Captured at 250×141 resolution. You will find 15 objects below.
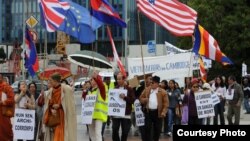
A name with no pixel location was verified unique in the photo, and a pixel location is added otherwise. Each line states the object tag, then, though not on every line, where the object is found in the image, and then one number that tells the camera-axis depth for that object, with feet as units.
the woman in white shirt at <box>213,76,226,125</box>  59.00
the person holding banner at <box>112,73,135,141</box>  42.24
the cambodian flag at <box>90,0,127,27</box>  47.06
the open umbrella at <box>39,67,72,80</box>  77.88
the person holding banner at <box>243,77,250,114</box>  90.83
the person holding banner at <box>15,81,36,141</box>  40.01
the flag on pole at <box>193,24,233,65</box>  49.34
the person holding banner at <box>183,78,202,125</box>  47.02
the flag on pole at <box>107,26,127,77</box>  63.90
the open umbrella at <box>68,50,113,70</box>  71.10
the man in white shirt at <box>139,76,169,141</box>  41.63
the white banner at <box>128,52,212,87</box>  65.46
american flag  45.34
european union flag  52.12
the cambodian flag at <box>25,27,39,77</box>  50.62
